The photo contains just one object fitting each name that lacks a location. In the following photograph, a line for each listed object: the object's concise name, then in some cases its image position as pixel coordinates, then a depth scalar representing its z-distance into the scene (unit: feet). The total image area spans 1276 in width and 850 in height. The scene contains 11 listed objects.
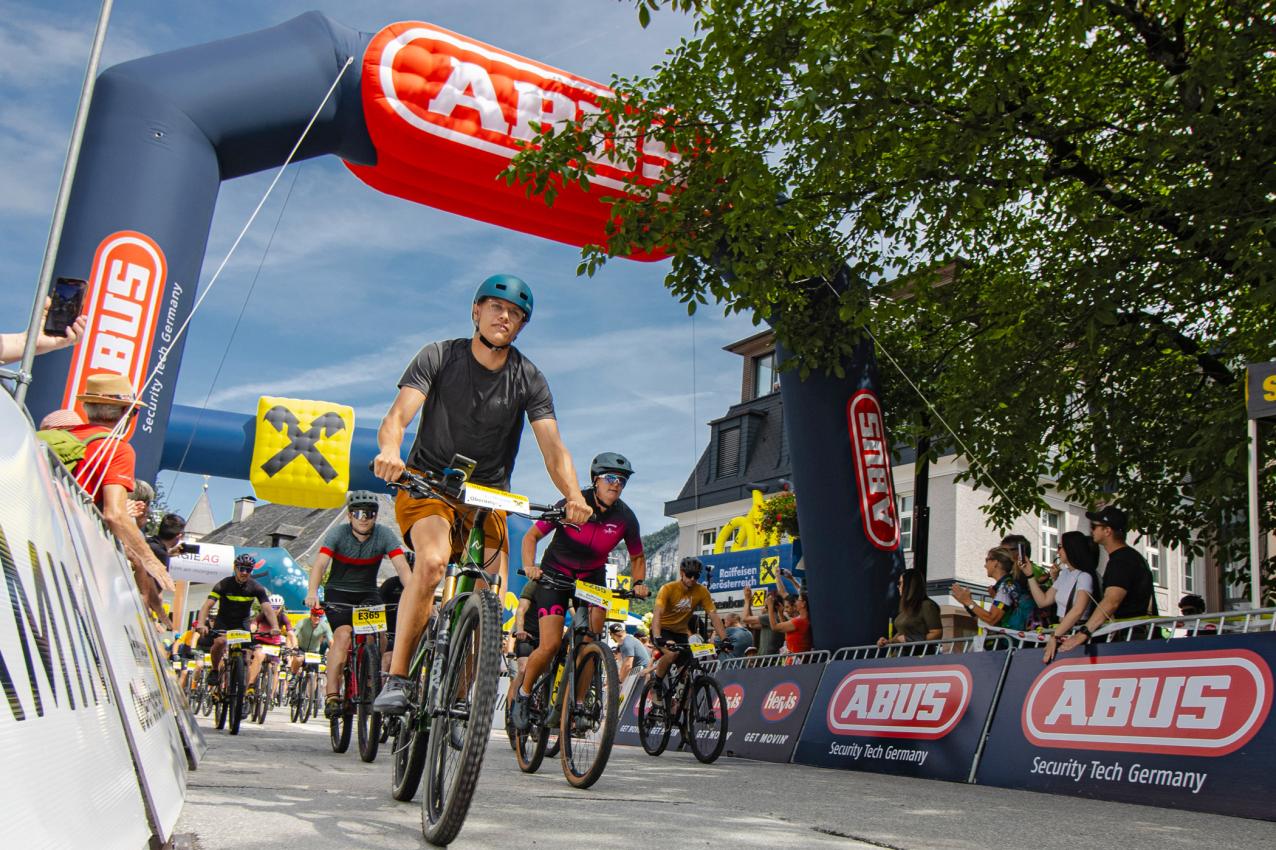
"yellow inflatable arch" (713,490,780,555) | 92.27
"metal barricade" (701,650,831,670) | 41.43
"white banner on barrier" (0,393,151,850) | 5.69
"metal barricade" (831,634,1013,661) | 29.84
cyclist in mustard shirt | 34.78
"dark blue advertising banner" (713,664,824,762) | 35.27
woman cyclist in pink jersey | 24.88
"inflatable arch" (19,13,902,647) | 32.50
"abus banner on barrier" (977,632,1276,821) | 20.74
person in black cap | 25.09
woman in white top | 25.90
